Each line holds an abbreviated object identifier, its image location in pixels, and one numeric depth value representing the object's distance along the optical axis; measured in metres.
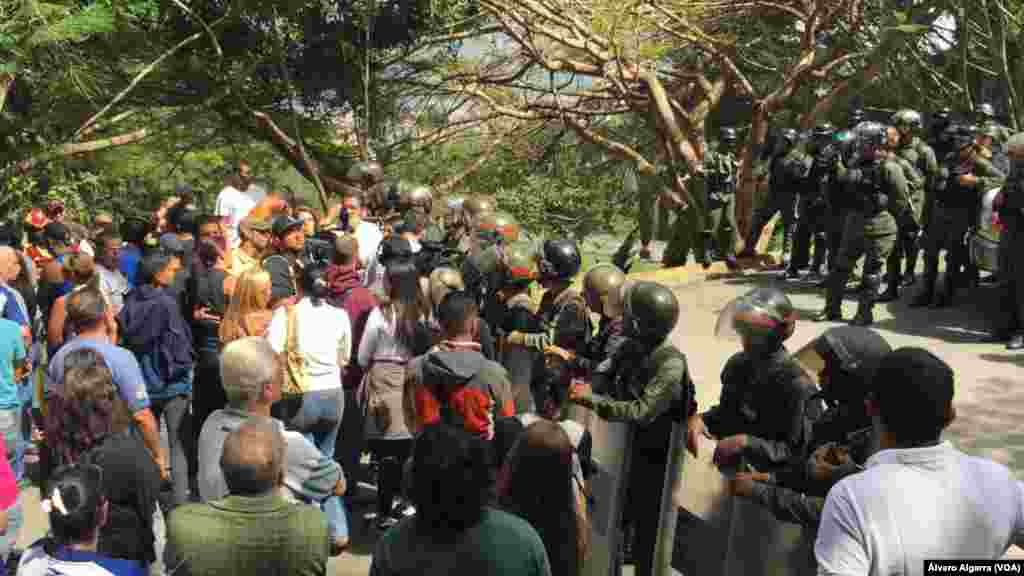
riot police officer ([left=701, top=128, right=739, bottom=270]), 13.83
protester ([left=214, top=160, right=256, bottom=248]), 11.23
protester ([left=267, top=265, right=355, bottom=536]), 6.04
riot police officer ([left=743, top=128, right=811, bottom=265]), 12.41
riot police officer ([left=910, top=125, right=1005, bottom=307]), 10.06
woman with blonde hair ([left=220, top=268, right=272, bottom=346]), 6.10
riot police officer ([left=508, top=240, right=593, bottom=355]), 5.91
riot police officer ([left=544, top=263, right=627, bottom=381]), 5.60
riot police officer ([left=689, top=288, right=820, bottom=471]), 4.30
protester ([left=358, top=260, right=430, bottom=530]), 6.12
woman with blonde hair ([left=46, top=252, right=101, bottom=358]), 6.69
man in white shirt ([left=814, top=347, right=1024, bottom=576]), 2.69
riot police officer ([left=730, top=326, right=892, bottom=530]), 3.65
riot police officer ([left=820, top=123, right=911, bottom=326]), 9.82
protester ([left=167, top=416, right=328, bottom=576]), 3.42
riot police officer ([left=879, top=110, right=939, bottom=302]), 10.48
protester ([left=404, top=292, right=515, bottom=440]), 5.09
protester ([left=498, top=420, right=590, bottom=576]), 3.83
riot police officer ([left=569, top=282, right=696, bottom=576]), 4.82
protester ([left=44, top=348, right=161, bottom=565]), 4.01
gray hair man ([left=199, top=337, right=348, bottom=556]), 4.28
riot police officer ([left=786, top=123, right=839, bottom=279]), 11.59
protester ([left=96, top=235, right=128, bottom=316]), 7.75
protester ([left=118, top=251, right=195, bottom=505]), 6.55
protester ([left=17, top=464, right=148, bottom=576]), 3.19
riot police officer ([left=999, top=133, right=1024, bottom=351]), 8.75
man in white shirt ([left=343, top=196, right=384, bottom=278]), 8.54
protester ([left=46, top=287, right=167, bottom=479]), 5.16
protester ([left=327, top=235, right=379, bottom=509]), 6.79
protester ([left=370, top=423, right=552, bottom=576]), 3.08
